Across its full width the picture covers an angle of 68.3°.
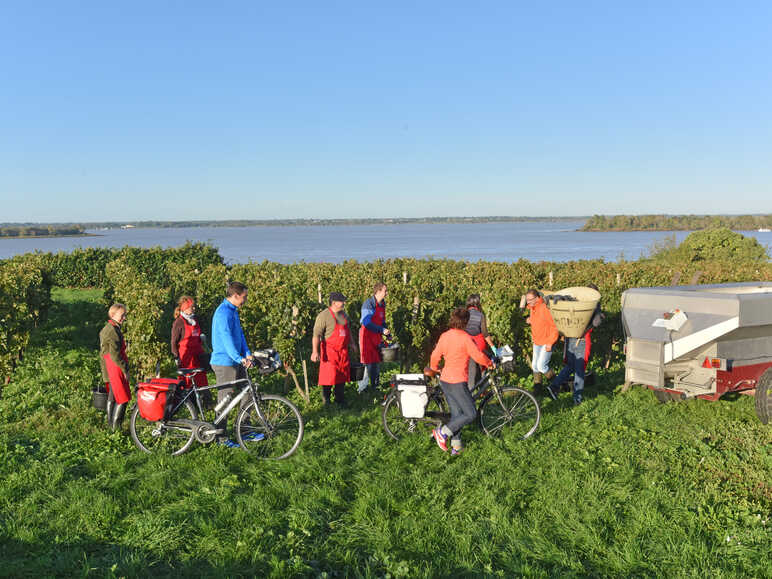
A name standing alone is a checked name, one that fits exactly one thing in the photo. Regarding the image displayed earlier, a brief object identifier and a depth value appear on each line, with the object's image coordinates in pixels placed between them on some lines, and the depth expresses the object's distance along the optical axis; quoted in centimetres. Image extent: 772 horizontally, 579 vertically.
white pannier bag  669
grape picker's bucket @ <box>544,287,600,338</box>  870
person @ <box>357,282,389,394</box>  923
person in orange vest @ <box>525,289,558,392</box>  892
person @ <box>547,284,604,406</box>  880
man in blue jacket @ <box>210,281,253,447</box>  657
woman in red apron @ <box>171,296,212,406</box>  805
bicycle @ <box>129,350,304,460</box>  643
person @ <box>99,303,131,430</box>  704
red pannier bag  638
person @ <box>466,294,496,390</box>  817
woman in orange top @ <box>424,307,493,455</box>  627
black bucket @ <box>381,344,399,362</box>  966
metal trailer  754
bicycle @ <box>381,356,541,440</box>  701
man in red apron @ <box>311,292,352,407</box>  829
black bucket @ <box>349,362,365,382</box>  869
